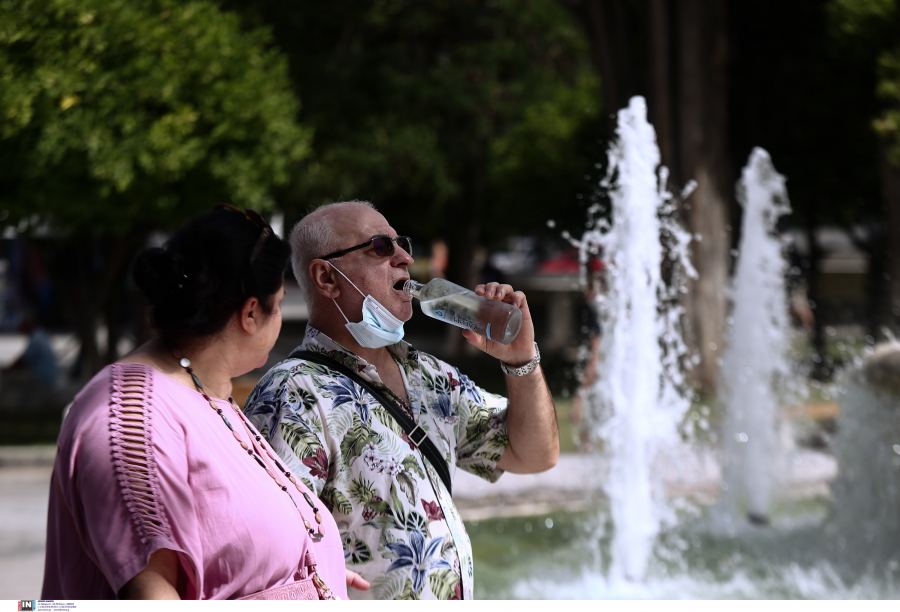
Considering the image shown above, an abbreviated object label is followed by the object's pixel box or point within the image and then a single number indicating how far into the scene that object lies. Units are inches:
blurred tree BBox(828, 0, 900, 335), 437.4
